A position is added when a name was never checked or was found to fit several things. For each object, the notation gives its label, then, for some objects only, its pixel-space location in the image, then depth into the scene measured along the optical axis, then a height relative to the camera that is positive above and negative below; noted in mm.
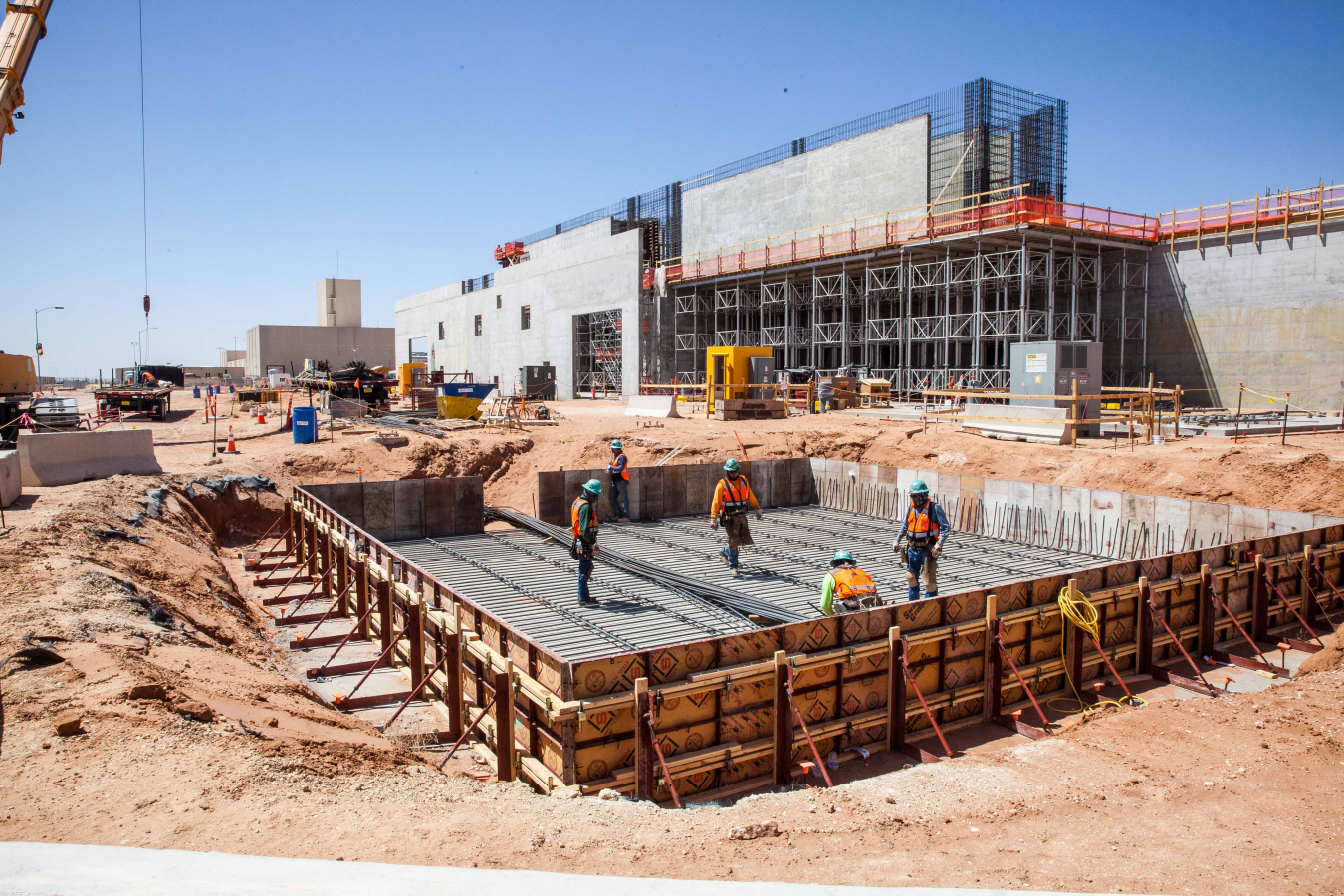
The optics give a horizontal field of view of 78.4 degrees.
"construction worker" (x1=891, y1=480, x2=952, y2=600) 9398 -1551
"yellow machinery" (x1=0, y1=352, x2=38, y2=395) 25430 +1003
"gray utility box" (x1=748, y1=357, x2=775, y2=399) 26328 +983
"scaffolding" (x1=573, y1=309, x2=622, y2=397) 42625 +2473
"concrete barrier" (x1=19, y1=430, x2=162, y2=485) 14336 -900
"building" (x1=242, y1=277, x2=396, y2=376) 81938 +6725
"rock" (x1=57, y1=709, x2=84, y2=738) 5150 -2005
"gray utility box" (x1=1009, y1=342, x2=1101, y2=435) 18797 +657
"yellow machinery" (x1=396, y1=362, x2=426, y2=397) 39719 +1197
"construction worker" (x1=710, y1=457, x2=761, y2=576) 11781 -1454
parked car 21125 -155
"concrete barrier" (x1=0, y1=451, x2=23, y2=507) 12281 -1103
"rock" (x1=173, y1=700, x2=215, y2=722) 5656 -2104
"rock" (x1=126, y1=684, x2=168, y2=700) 5738 -2010
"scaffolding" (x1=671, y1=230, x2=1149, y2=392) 27094 +3625
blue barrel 22000 -565
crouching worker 7785 -1824
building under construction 25062 +4710
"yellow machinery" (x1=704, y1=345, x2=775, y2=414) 26094 +951
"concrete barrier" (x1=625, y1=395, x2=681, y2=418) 26953 -141
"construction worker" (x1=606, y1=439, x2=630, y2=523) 14312 -1259
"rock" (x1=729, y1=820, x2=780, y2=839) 4691 -2473
